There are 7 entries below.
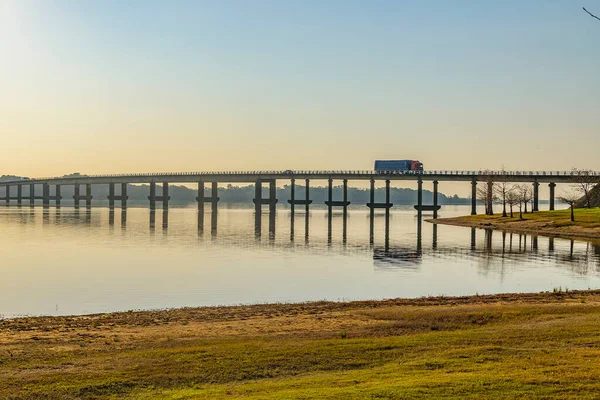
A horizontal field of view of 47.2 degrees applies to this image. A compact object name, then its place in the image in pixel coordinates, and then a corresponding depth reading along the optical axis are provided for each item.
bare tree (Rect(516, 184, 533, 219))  152.43
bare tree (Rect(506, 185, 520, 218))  153.25
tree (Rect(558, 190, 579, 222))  116.33
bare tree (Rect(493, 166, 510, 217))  155.81
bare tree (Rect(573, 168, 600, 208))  162.62
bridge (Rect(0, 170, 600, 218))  186.00
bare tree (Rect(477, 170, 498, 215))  168.38
